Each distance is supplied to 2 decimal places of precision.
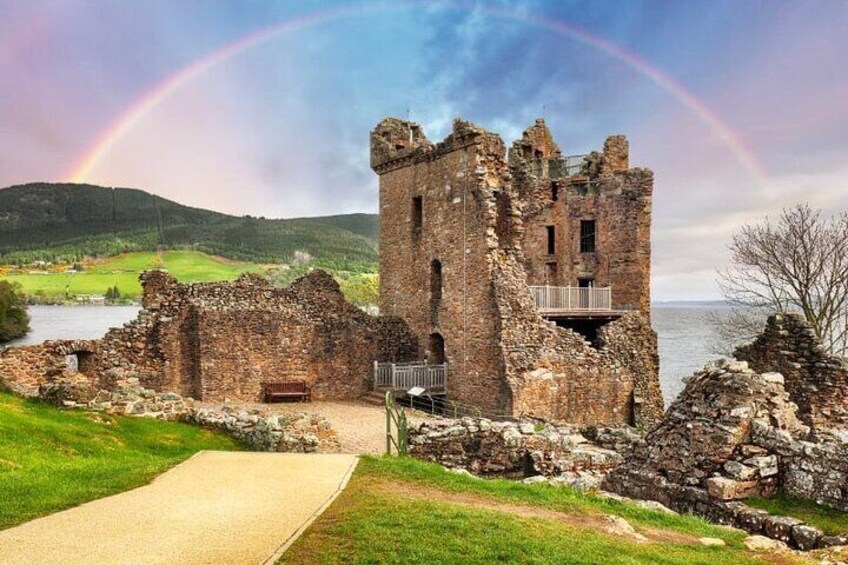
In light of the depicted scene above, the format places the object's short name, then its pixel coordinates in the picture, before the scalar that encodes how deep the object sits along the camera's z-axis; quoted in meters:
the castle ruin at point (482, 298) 23.95
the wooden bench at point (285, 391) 27.11
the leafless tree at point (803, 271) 28.09
